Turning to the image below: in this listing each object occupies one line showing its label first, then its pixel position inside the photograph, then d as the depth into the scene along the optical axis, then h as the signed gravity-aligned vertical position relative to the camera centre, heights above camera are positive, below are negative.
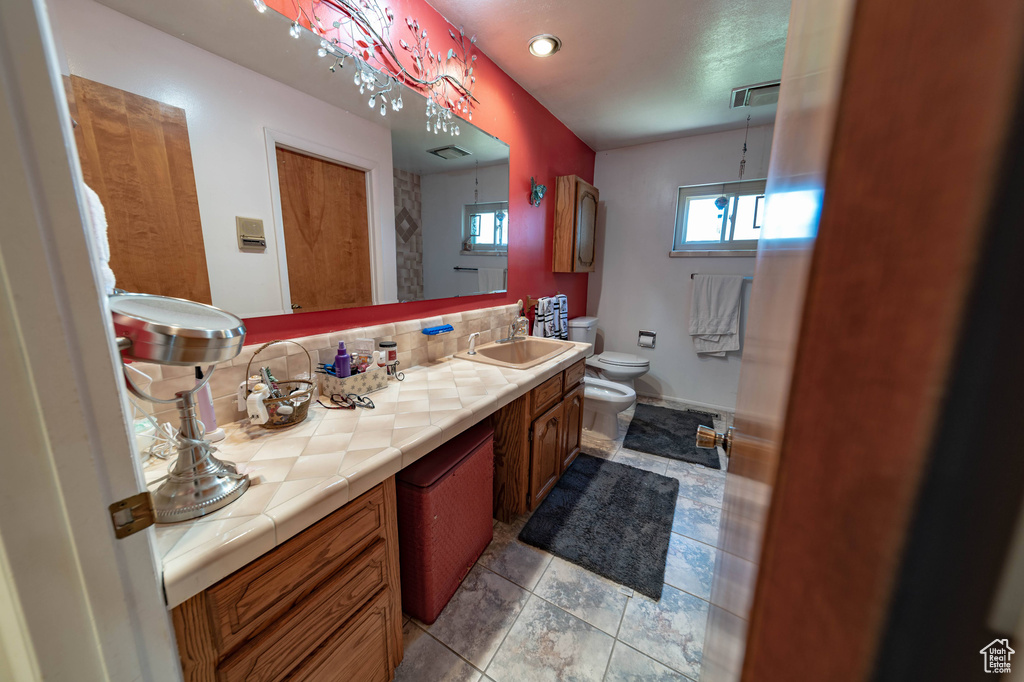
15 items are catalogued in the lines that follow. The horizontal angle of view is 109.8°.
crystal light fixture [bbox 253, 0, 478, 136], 1.18 +0.82
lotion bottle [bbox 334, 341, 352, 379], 1.20 -0.30
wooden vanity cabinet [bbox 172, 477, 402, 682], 0.62 -0.68
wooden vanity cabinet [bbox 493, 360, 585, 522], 1.63 -0.80
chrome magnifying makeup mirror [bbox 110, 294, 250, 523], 0.58 -0.14
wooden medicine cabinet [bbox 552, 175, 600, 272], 2.69 +0.42
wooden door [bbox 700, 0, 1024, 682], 0.15 -0.04
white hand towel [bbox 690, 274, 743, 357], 2.87 -0.28
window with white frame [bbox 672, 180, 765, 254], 2.80 +0.49
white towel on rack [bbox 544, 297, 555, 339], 2.60 -0.30
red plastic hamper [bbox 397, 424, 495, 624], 1.13 -0.81
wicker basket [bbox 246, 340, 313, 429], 1.00 -0.37
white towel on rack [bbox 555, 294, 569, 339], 2.77 -0.30
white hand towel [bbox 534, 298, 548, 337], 2.53 -0.28
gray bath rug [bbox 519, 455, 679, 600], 1.50 -1.17
